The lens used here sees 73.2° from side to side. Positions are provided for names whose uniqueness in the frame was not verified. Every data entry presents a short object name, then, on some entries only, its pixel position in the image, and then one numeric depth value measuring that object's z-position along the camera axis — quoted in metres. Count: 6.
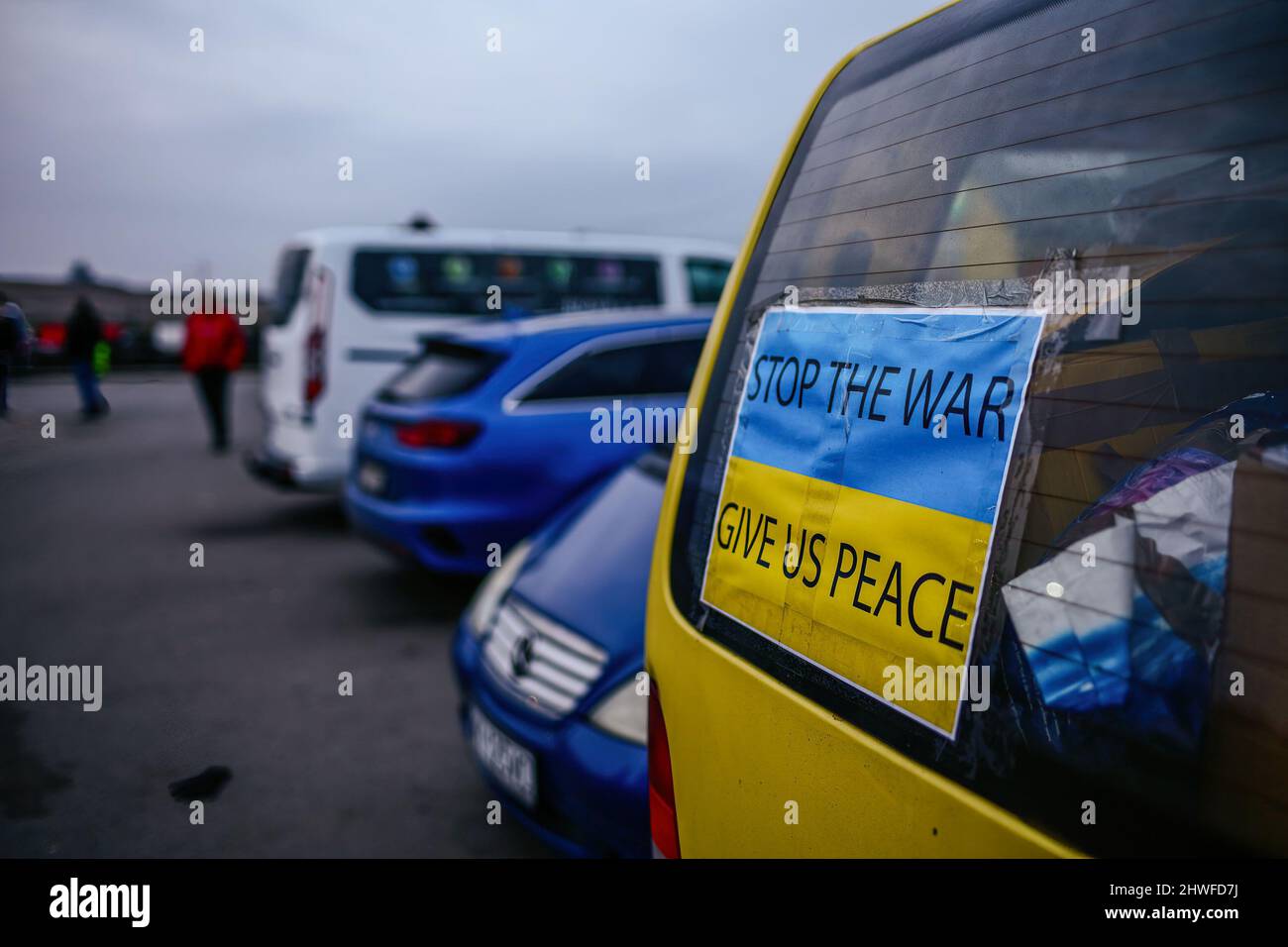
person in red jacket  10.27
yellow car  0.92
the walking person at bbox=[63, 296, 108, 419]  12.63
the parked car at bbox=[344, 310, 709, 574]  4.96
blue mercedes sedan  2.29
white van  7.20
